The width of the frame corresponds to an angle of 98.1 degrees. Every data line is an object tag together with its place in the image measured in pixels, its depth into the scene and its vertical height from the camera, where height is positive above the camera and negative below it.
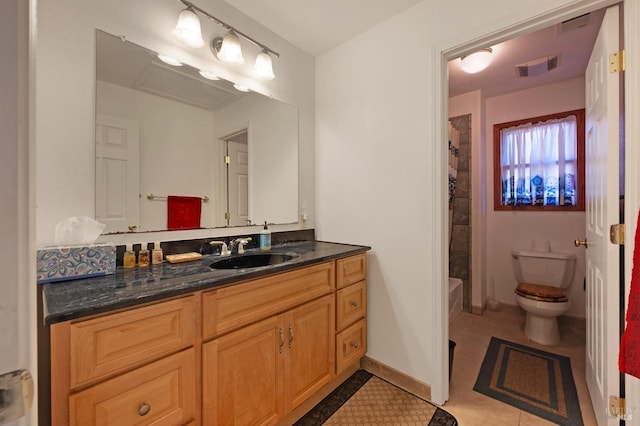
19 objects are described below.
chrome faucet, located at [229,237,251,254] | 1.78 -0.20
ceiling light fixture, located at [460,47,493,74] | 2.09 +1.16
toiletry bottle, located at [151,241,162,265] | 1.41 -0.22
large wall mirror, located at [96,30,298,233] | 1.35 +0.40
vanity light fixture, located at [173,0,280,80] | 1.47 +1.00
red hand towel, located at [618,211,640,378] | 0.94 -0.41
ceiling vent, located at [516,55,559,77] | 2.32 +1.27
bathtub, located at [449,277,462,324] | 2.72 -0.86
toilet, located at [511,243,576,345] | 2.24 -0.67
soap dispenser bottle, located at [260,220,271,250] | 1.89 -0.19
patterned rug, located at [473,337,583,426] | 1.57 -1.11
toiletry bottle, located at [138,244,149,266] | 1.37 -0.22
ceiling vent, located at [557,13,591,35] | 1.77 +1.25
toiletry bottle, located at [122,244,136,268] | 1.32 -0.22
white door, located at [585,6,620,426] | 1.24 -0.02
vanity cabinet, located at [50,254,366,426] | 0.83 -0.55
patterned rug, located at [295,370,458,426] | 1.50 -1.13
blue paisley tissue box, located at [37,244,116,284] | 1.05 -0.19
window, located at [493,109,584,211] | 2.63 +0.49
